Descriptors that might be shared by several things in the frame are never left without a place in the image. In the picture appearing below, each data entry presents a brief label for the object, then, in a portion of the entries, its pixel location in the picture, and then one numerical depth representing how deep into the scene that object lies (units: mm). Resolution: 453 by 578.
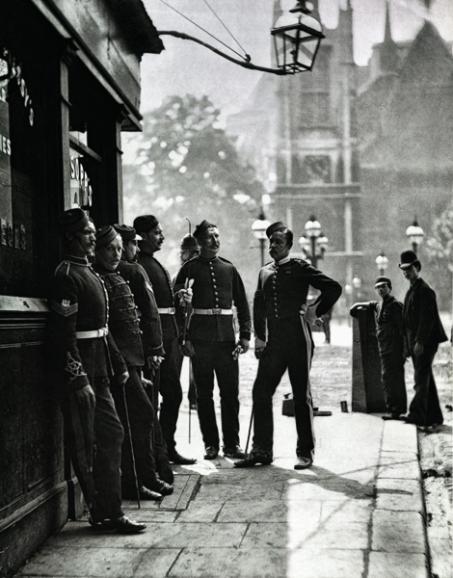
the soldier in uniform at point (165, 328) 7035
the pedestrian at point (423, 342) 9461
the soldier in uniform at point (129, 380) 5703
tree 48094
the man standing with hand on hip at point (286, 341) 7309
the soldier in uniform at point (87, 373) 4938
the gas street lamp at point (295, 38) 8633
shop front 4570
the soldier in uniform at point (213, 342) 7707
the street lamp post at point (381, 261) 44141
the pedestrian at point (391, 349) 9895
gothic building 60188
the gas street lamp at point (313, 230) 27092
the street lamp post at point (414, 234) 25878
